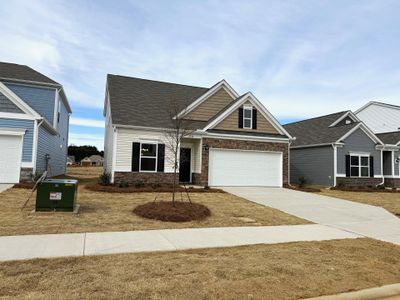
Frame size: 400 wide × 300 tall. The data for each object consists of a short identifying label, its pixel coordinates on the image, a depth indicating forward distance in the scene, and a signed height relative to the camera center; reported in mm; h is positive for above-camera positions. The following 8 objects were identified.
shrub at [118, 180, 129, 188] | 16486 -1084
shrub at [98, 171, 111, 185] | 16892 -913
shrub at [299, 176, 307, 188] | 21312 -880
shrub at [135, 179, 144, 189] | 16672 -1076
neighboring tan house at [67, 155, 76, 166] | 73188 +483
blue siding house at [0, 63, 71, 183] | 15766 +2003
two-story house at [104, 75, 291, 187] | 17531 +1586
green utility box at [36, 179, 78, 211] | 9203 -1020
